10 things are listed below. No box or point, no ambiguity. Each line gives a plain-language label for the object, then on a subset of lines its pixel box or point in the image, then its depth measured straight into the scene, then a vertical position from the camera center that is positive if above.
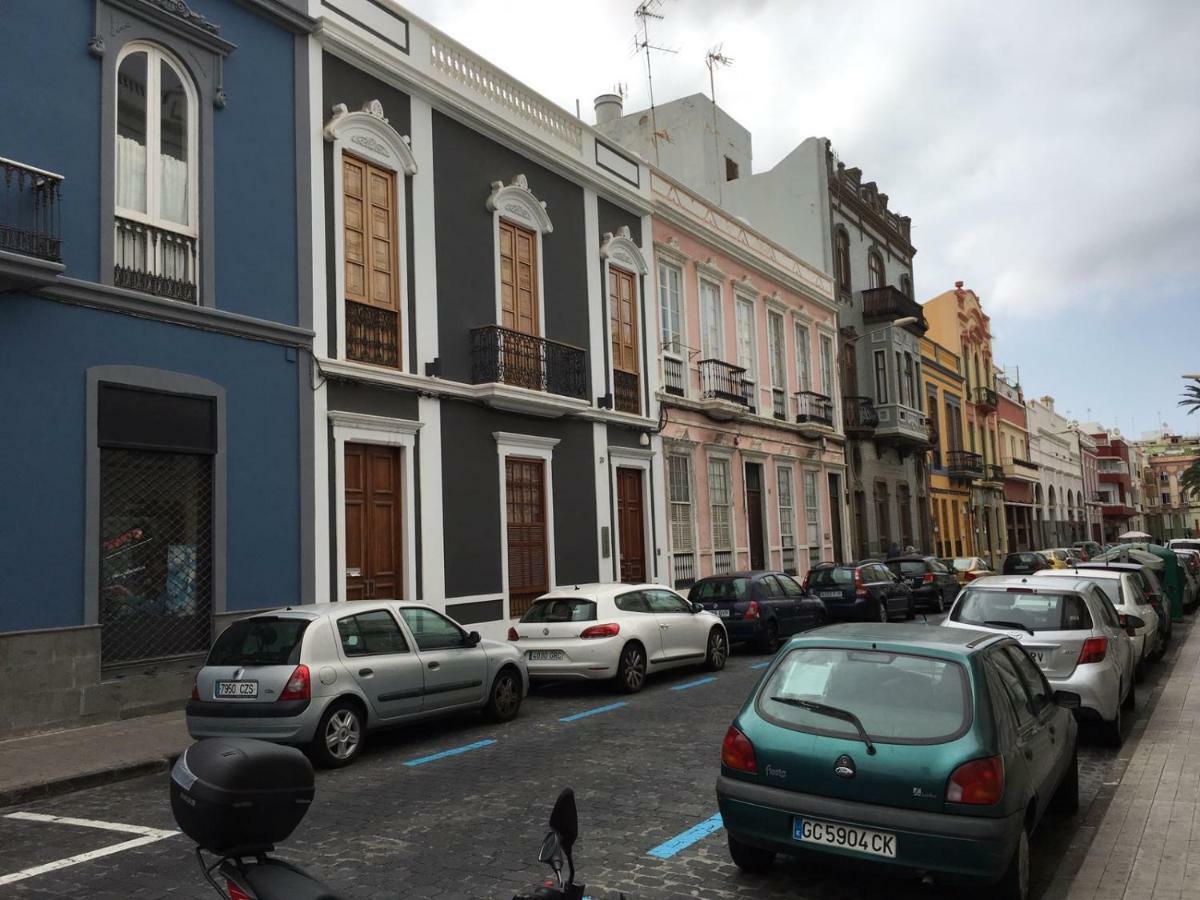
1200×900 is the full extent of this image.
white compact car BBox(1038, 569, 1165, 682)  12.64 -1.08
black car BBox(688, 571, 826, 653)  16.47 -1.20
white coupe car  12.49 -1.23
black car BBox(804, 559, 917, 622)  20.50 -1.27
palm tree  35.66 +1.87
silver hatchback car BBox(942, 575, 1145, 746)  8.88 -0.98
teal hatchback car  4.73 -1.17
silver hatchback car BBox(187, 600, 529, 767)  8.58 -1.17
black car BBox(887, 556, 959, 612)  24.30 -1.27
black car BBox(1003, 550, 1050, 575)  28.59 -1.12
